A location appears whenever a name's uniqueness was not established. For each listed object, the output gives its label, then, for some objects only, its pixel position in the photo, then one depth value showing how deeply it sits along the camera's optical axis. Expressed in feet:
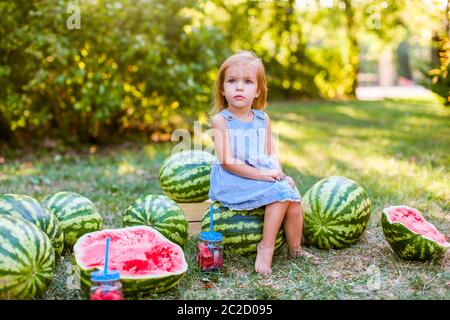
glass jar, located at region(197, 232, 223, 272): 10.22
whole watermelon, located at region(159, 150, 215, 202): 12.88
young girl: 10.84
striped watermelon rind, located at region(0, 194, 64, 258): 10.16
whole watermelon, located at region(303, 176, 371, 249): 11.49
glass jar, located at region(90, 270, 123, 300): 8.16
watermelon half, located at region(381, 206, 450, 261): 10.57
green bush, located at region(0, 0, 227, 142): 21.88
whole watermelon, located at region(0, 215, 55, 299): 8.38
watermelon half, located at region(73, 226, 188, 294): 8.84
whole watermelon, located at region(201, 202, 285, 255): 11.03
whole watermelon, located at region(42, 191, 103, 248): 11.25
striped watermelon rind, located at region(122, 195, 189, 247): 11.27
